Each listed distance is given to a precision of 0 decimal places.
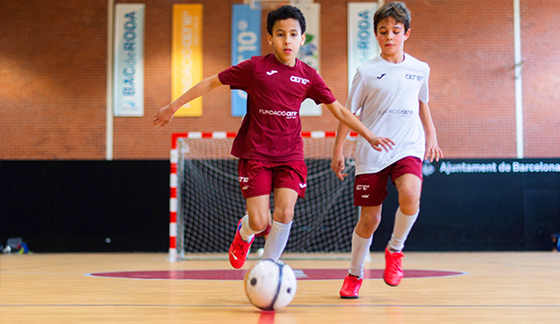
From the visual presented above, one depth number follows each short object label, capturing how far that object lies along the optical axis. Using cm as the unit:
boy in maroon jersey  354
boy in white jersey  362
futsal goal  1088
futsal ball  298
